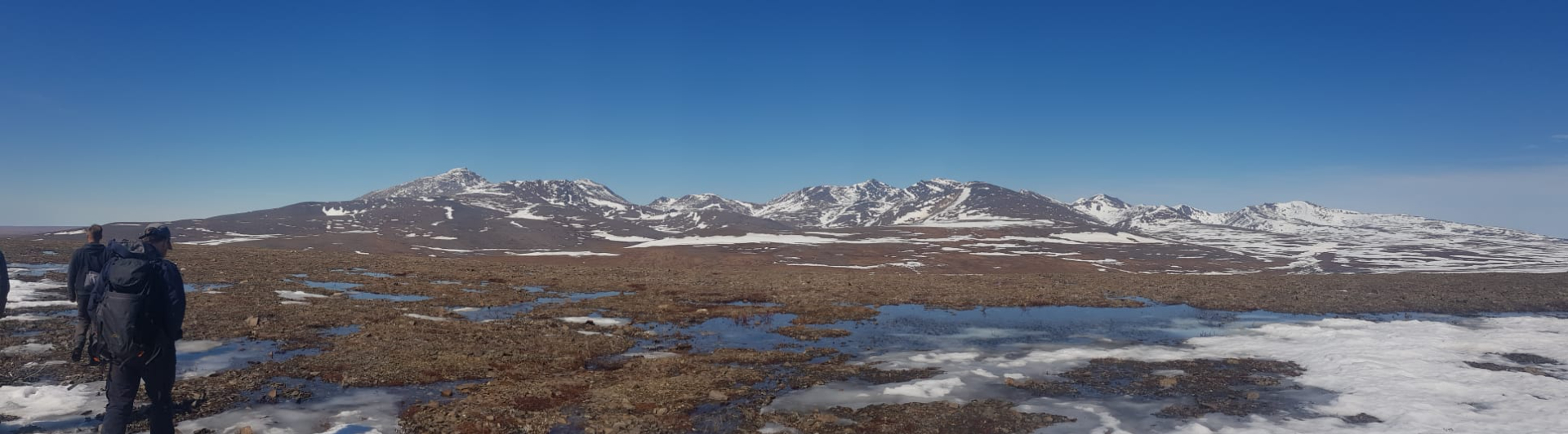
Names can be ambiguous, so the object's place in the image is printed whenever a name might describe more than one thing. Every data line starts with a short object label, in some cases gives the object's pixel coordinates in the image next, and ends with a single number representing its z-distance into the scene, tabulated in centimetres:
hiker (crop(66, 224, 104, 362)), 1106
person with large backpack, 894
